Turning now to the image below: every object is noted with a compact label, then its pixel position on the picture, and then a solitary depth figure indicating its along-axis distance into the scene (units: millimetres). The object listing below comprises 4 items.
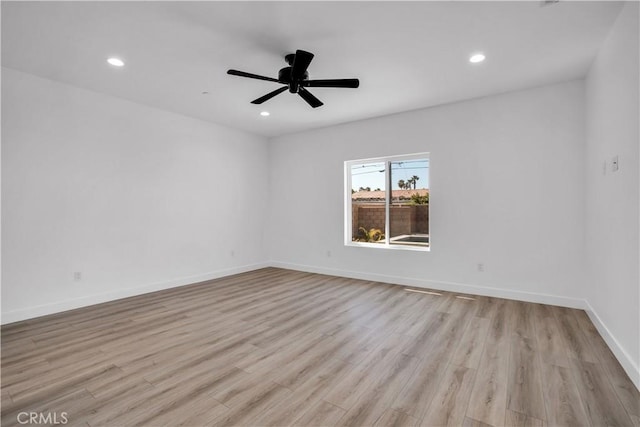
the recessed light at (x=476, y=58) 3010
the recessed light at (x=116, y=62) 3068
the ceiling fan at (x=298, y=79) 2695
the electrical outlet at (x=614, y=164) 2475
